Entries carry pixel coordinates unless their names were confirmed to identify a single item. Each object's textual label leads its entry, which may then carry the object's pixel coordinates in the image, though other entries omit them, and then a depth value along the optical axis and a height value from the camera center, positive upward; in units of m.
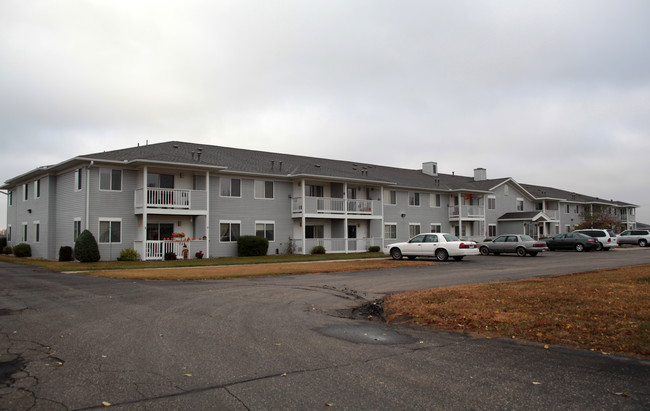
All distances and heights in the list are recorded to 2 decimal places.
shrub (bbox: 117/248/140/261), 25.15 -1.10
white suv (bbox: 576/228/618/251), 35.23 -0.74
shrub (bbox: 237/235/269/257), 29.27 -0.79
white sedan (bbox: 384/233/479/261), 25.34 -0.90
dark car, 34.94 -0.93
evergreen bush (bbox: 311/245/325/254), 32.16 -1.19
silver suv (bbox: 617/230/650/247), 40.44 -0.69
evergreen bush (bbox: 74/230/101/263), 23.80 -0.68
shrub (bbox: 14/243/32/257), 30.95 -0.94
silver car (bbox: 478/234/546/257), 29.49 -0.98
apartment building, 25.92 +1.99
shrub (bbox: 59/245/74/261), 25.39 -0.96
